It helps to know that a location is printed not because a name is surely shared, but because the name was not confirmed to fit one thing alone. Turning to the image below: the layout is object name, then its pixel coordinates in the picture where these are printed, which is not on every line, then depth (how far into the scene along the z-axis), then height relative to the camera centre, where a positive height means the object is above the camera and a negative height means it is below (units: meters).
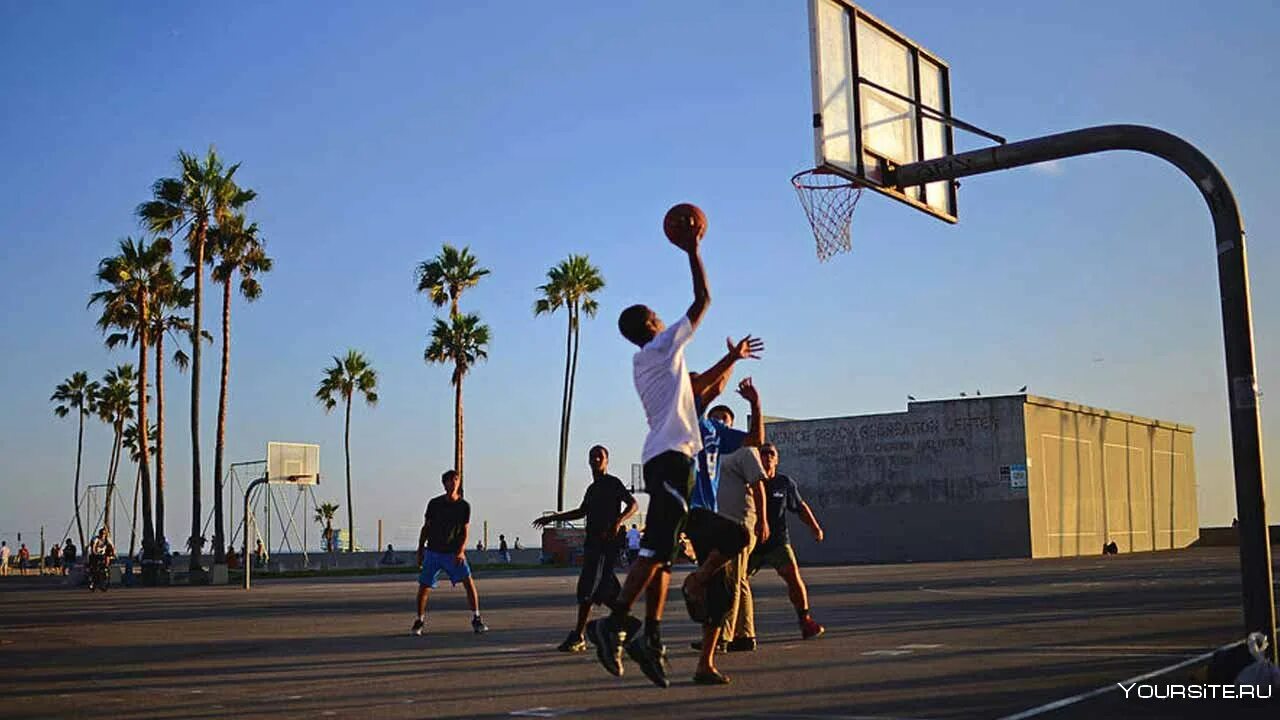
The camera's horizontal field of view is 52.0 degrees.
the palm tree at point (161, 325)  52.50 +7.18
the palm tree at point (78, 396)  84.38 +6.85
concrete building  53.75 +0.00
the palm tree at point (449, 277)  62.94 +10.37
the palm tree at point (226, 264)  46.47 +8.80
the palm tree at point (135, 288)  51.50 +8.49
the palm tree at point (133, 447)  86.69 +3.73
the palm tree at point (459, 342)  63.84 +7.33
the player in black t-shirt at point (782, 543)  13.03 -0.58
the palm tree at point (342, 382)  80.19 +6.92
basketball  7.46 +1.48
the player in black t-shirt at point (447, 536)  15.62 -0.52
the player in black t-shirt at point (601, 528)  12.59 -0.39
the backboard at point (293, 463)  46.53 +1.23
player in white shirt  7.20 +0.14
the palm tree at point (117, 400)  82.62 +6.41
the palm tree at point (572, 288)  65.00 +9.96
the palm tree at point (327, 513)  112.81 -1.45
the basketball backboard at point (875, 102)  12.63 +3.79
